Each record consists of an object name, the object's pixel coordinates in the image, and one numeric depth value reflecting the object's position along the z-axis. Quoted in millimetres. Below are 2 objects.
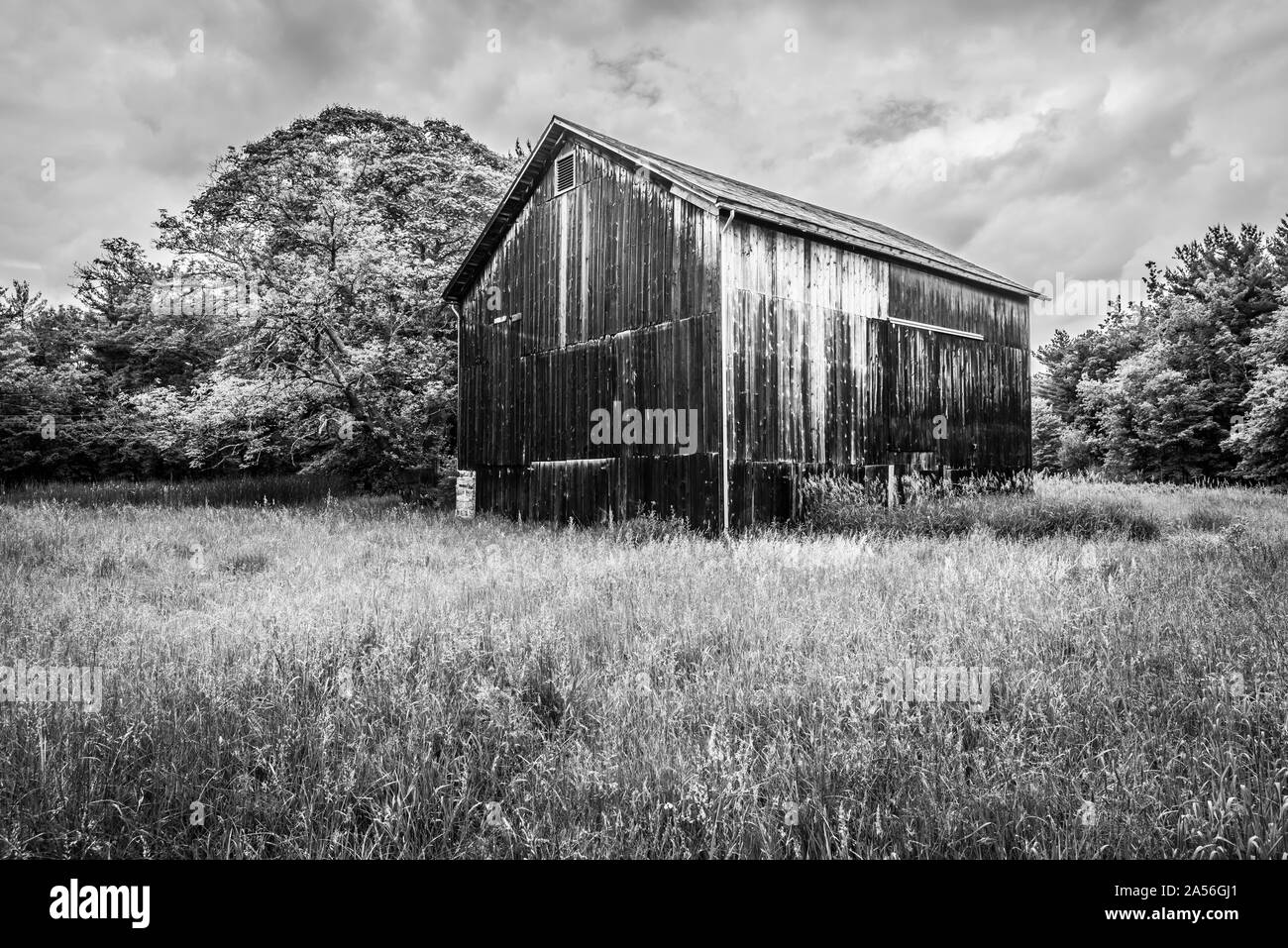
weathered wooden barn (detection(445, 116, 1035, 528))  12398
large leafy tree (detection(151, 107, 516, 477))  18609
